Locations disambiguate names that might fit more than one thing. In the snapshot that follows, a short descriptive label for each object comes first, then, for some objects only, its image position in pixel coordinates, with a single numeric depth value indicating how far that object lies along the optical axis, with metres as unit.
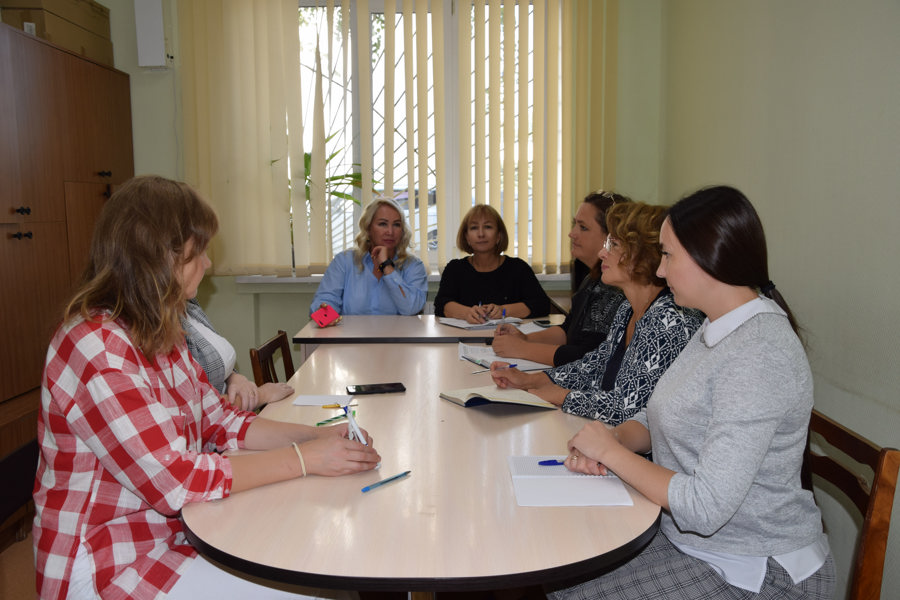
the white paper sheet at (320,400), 2.06
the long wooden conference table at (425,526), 1.10
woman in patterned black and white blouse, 1.81
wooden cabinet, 3.36
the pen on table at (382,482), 1.41
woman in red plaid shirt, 1.25
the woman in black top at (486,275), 3.98
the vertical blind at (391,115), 4.49
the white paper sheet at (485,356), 2.57
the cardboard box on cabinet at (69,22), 3.78
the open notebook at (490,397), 1.94
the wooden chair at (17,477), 1.23
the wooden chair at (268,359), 2.47
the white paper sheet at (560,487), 1.35
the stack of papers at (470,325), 3.44
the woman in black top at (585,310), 2.62
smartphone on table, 2.17
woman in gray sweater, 1.26
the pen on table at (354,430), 1.54
